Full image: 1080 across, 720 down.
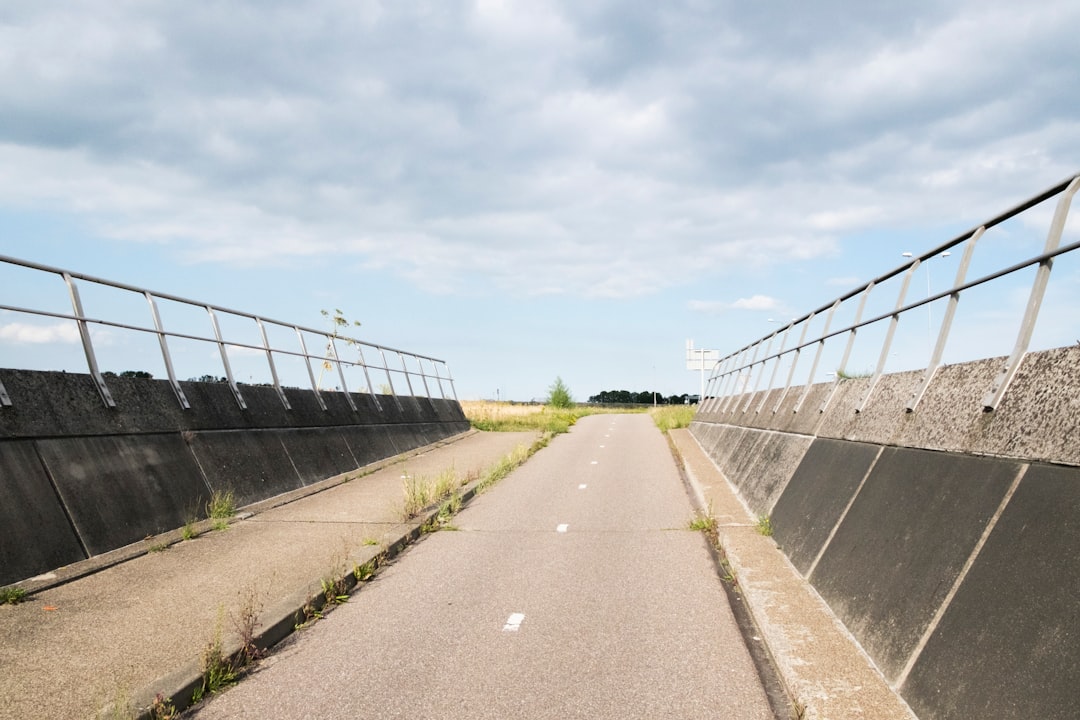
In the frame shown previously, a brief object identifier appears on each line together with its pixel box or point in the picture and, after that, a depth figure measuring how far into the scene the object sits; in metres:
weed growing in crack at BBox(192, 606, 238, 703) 5.28
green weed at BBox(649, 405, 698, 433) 40.62
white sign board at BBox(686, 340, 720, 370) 59.72
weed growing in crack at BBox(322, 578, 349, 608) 7.57
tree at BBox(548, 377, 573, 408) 77.06
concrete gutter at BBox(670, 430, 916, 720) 4.81
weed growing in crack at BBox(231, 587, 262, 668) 5.86
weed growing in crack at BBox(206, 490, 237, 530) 11.09
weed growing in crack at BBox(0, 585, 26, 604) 7.10
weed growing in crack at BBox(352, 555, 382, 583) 8.40
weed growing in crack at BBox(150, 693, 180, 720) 4.73
